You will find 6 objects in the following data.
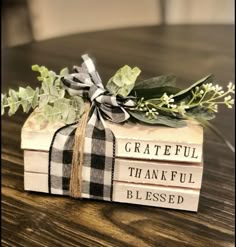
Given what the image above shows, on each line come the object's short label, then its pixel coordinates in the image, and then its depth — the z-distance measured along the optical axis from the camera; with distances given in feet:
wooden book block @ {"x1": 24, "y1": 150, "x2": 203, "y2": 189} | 2.23
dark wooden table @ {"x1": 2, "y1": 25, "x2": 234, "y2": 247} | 2.15
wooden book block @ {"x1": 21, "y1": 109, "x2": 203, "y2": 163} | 2.18
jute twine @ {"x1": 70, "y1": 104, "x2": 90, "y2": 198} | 2.26
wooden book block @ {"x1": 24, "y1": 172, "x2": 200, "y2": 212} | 2.28
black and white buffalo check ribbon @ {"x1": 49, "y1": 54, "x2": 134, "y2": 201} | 2.26
